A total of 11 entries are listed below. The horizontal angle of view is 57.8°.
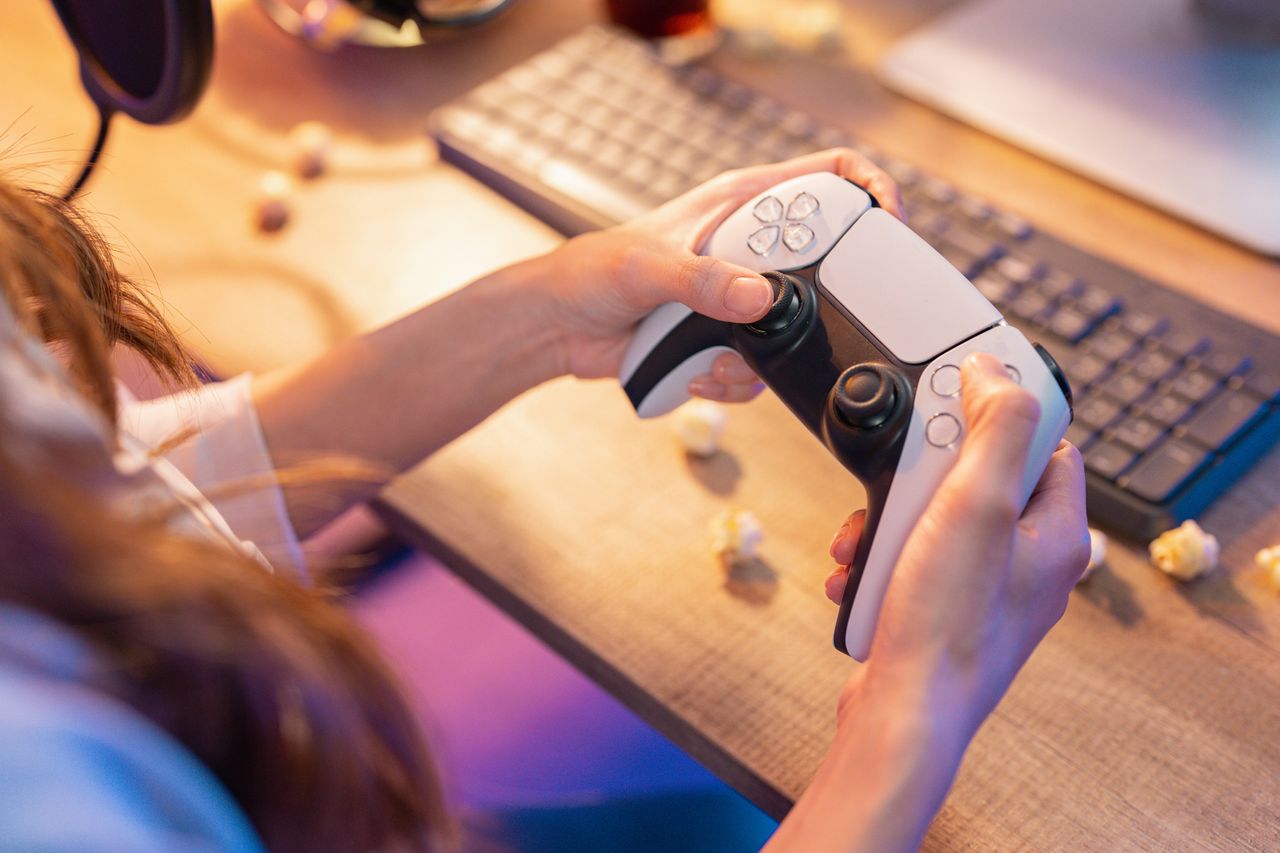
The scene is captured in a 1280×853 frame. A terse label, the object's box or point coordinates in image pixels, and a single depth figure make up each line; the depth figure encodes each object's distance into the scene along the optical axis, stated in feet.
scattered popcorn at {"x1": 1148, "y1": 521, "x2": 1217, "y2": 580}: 1.60
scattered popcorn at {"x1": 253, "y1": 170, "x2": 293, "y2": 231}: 2.31
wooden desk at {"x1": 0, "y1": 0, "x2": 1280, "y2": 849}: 1.44
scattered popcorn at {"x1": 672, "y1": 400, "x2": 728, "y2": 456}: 1.84
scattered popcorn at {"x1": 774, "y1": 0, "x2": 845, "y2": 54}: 2.56
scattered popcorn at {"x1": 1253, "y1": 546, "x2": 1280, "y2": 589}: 1.61
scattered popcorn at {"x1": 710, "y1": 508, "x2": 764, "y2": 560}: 1.67
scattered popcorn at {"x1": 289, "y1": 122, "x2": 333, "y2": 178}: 2.40
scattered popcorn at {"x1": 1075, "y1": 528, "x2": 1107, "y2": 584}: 1.65
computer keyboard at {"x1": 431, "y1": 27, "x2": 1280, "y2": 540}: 1.68
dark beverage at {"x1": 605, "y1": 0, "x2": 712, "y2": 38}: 2.58
